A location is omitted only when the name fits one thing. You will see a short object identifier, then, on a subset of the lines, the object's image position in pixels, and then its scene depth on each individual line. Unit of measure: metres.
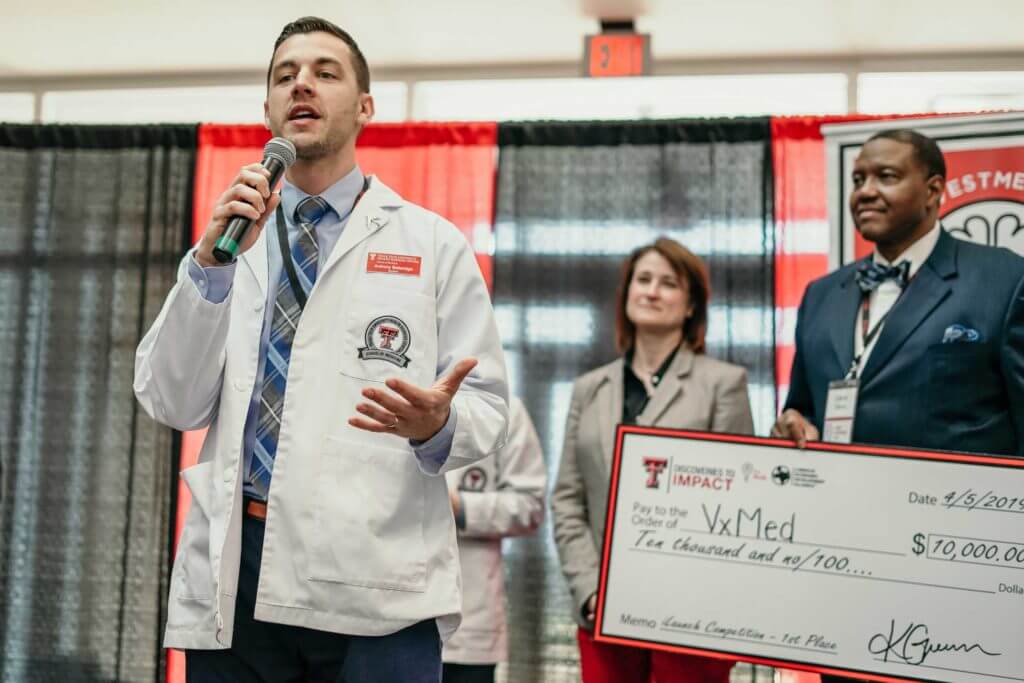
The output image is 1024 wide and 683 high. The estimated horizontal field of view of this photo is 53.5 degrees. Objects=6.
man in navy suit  2.26
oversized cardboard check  2.21
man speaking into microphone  1.35
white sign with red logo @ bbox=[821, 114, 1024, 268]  3.04
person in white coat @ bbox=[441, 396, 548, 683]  3.10
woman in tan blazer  2.88
